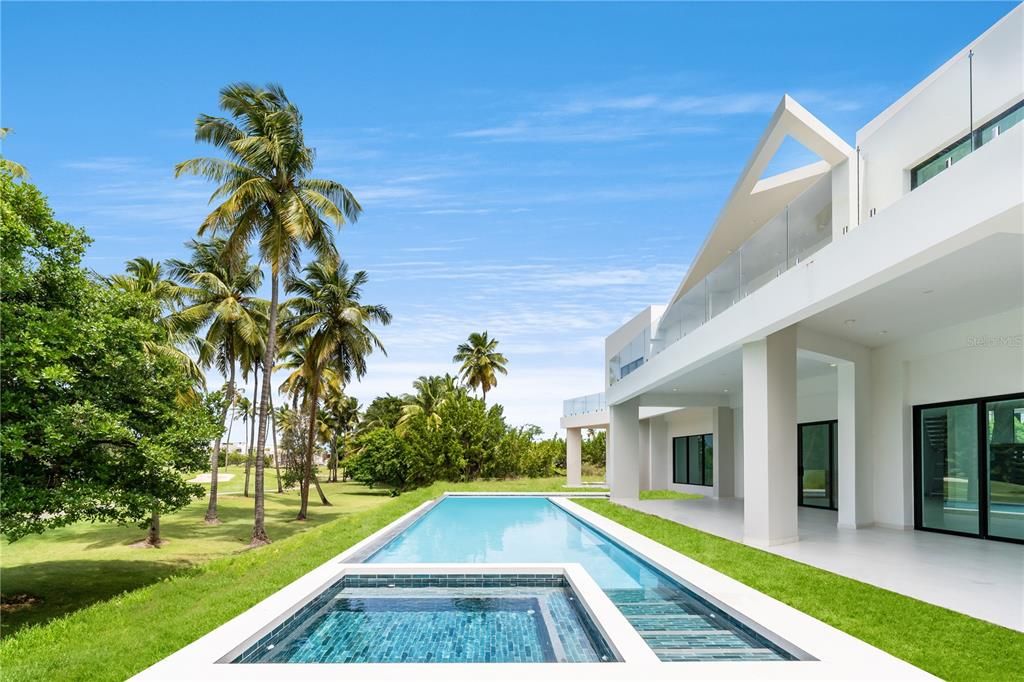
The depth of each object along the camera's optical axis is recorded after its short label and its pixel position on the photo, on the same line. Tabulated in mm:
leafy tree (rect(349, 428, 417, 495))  36281
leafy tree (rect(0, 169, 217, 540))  9891
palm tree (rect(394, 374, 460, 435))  43688
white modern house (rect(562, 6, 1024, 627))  7176
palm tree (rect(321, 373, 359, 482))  55781
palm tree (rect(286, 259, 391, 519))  26547
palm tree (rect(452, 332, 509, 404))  47406
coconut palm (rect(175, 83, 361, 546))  18703
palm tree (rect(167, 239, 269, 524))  23500
